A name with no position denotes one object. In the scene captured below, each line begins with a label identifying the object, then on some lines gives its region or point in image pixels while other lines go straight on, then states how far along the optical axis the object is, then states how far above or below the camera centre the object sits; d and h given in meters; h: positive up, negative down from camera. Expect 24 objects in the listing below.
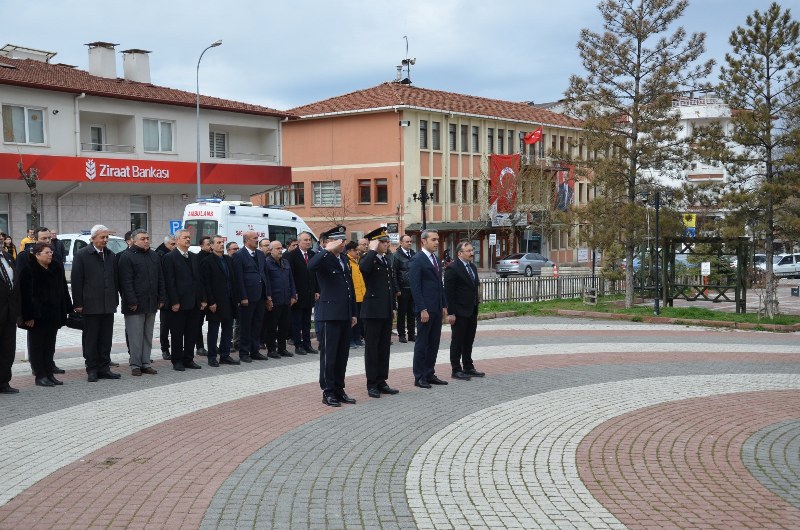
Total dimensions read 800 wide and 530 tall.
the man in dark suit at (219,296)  13.82 -0.68
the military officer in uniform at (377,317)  11.06 -0.83
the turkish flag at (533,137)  60.05 +7.40
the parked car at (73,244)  32.78 +0.35
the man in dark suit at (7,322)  11.09 -0.83
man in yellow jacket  12.12 -0.56
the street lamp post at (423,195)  35.72 +2.12
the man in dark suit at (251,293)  14.27 -0.66
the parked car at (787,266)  55.03 -1.35
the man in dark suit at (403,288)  16.98 -0.72
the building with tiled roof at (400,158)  56.16 +5.90
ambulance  26.78 +0.93
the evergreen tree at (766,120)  22.05 +3.04
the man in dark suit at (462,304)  12.52 -0.77
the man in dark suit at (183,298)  13.23 -0.67
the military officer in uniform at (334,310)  10.57 -0.70
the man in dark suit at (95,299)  12.16 -0.61
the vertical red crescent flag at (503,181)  61.75 +4.53
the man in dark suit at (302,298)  15.51 -0.81
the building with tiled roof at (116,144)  37.62 +5.05
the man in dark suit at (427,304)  11.82 -0.73
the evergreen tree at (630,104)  24.30 +3.85
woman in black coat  11.63 -0.70
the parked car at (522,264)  53.56 -1.00
